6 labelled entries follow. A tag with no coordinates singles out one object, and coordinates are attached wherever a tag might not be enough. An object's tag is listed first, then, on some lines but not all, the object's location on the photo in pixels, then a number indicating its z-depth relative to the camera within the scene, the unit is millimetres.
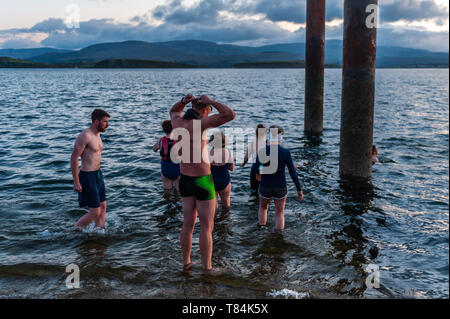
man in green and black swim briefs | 4926
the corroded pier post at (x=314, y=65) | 15086
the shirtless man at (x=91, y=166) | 6527
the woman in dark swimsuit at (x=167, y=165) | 8617
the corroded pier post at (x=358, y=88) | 9086
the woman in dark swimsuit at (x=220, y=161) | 7574
